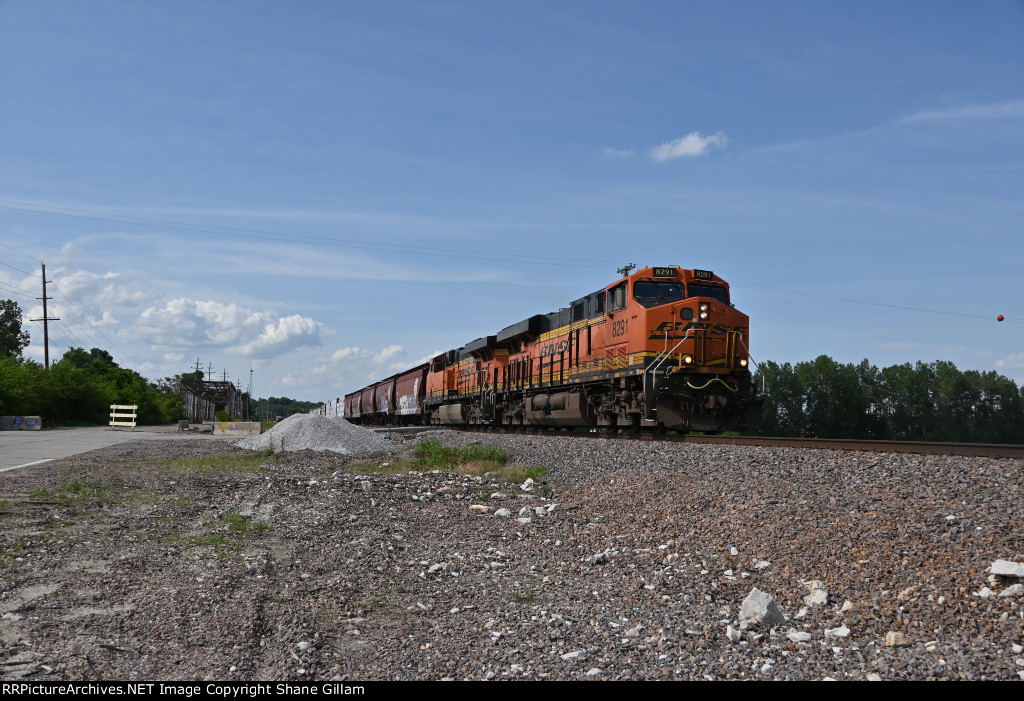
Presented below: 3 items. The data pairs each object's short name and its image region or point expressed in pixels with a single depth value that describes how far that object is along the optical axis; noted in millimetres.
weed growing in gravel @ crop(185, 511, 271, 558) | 7762
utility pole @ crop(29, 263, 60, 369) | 55422
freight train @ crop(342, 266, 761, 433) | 17203
